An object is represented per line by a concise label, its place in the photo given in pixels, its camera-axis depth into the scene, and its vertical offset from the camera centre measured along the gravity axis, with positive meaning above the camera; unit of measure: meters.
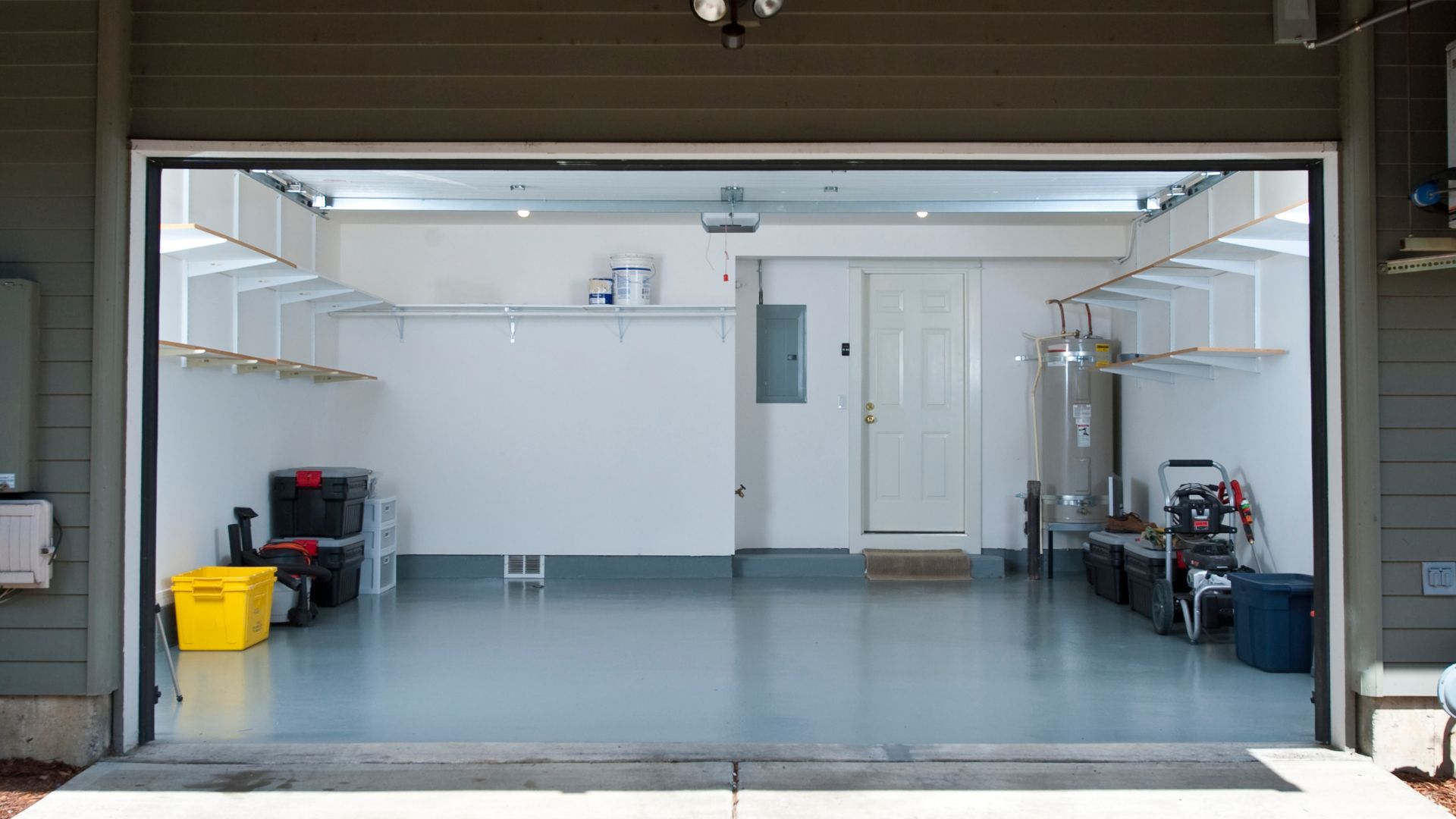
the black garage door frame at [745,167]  3.55 +0.24
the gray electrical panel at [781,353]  8.39 +0.63
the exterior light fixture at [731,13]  3.27 +1.31
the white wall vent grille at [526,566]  7.93 -1.00
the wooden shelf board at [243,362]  5.06 +0.39
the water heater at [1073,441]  7.79 -0.05
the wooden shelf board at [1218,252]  5.26 +0.95
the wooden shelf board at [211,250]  4.83 +0.89
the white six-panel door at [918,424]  8.45 +0.08
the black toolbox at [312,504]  6.65 -0.45
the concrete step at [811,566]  7.98 -0.99
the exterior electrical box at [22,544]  3.27 -0.35
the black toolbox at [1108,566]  6.73 -0.85
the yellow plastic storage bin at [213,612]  5.39 -0.91
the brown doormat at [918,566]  7.92 -0.99
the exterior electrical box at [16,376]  3.31 +0.17
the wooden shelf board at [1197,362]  5.75 +0.44
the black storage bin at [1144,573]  6.04 -0.80
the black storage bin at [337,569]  6.55 -0.86
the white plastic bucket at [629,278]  7.75 +1.14
